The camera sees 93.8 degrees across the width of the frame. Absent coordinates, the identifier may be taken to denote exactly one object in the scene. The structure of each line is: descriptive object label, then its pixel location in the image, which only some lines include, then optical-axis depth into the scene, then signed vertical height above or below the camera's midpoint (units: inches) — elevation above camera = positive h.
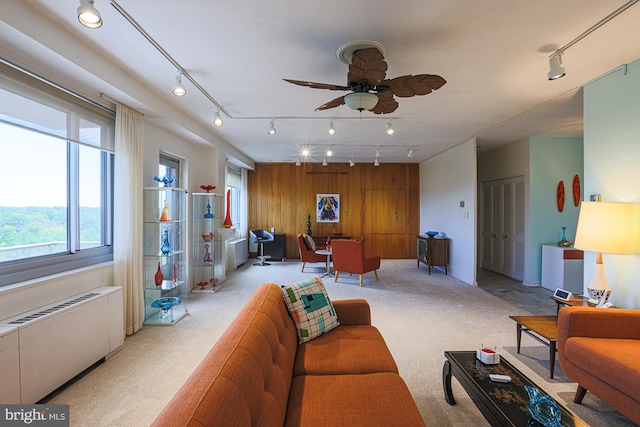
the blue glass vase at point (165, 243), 150.3 -15.5
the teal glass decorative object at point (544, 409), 55.1 -37.9
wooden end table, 97.9 -40.3
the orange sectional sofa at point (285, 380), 36.5 -32.7
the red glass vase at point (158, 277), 145.6 -31.5
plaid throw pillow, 83.9 -27.9
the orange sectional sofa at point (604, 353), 69.4 -36.1
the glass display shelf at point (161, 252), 146.5 -20.3
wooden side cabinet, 264.1 -34.6
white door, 231.5 -11.3
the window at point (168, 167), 176.3 +28.2
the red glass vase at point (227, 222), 223.9 -7.0
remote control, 69.2 -38.4
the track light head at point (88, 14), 68.4 +45.7
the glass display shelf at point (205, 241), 201.5 -19.4
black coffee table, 57.1 -39.2
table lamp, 98.8 -6.8
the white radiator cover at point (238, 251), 275.0 -37.0
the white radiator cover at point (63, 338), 78.9 -38.9
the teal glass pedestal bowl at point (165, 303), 145.2 -44.4
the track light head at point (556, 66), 98.4 +48.8
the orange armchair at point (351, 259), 222.5 -35.0
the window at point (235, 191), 295.1 +22.5
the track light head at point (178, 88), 109.4 +45.5
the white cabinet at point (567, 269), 196.9 -37.1
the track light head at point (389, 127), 173.5 +52.4
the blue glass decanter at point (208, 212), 203.0 +0.4
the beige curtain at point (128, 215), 127.7 -1.1
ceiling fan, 86.0 +41.2
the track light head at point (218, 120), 149.5 +46.4
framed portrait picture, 339.3 +6.0
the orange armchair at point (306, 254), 263.3 -36.2
